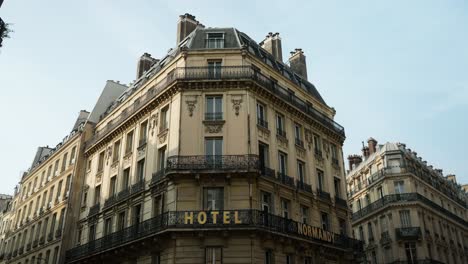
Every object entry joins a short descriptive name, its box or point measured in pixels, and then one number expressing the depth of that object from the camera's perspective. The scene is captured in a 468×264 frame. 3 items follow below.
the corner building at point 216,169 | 18.73
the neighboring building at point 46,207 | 29.38
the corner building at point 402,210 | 34.66
